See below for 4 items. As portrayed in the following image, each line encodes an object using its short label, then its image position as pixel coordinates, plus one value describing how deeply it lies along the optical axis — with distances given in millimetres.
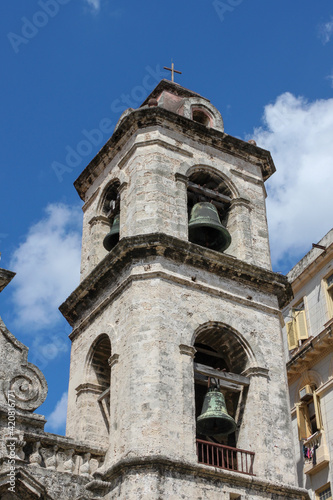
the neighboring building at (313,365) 21469
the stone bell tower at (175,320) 14750
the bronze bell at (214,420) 15672
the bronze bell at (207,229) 18297
